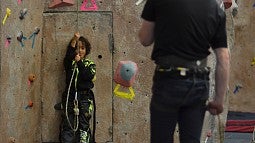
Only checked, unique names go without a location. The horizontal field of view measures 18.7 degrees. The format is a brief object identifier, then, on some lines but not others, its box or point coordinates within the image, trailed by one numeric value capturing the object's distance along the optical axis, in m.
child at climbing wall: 8.02
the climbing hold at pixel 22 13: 7.48
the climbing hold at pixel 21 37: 7.46
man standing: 4.66
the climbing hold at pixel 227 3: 8.71
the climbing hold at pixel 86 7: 8.25
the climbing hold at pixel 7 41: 7.28
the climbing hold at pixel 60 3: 8.05
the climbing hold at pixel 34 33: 7.80
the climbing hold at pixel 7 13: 7.25
